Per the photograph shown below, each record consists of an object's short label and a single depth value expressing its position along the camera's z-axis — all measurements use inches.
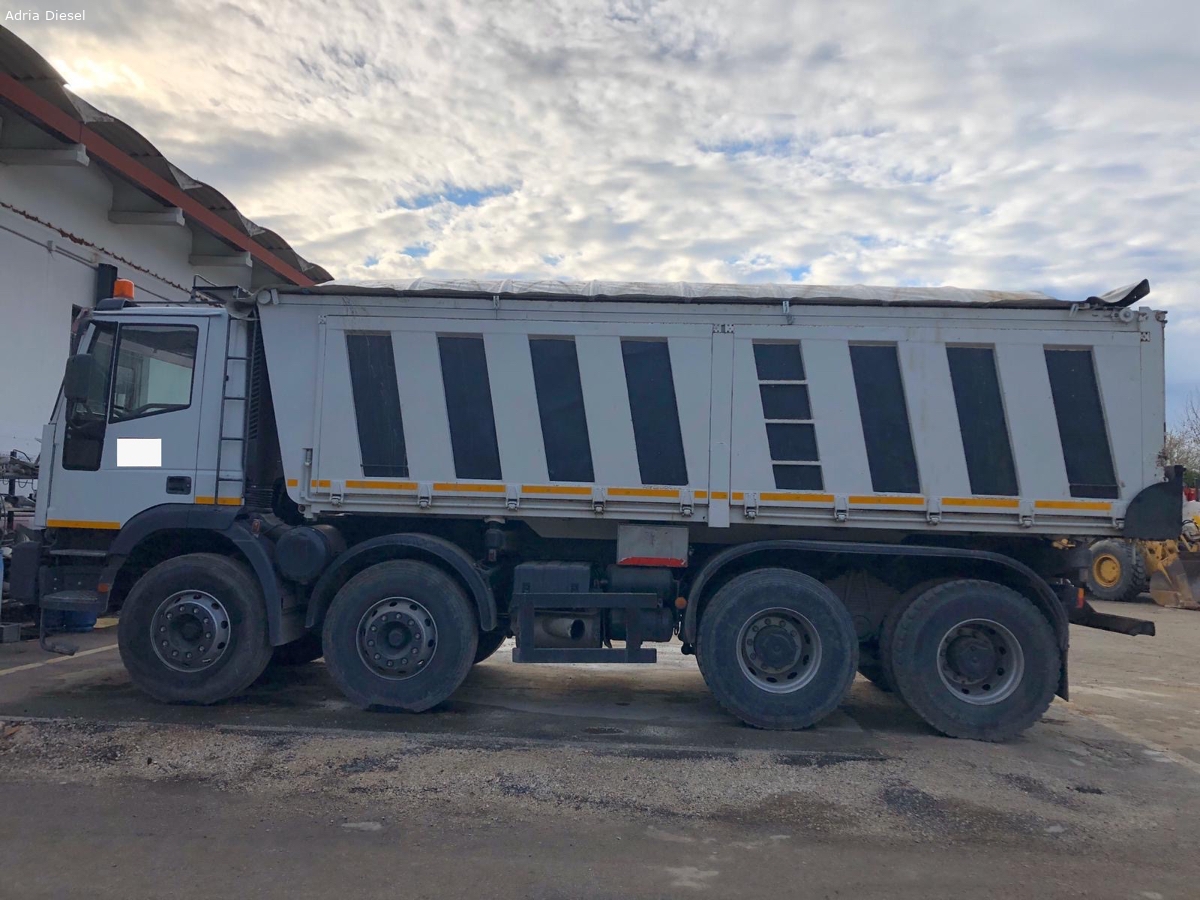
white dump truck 253.3
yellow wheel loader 654.5
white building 448.1
